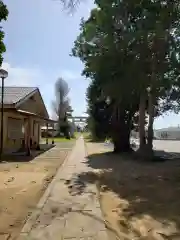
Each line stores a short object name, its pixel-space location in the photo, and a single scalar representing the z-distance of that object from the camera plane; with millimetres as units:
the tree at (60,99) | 45933
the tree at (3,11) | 3051
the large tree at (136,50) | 6924
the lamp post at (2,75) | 9883
